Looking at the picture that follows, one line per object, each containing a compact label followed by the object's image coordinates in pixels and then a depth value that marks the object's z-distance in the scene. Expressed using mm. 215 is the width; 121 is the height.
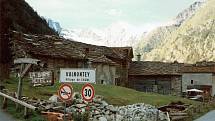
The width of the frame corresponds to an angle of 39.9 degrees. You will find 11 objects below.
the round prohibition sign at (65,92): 10653
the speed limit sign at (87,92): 10418
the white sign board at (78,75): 10562
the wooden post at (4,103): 14534
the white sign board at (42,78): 17579
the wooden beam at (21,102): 12587
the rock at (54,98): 15164
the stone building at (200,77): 43042
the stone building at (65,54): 27631
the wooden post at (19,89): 14110
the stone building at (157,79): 43963
